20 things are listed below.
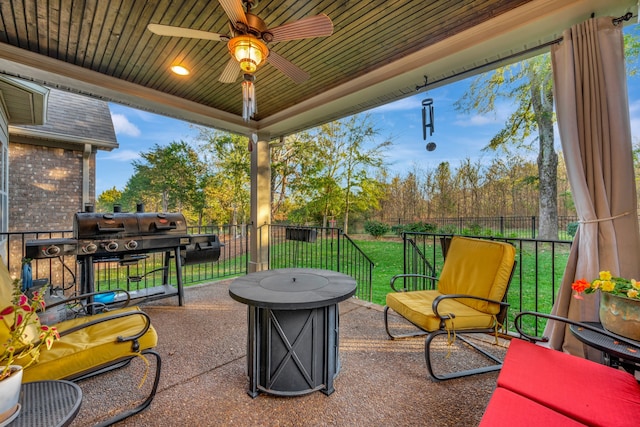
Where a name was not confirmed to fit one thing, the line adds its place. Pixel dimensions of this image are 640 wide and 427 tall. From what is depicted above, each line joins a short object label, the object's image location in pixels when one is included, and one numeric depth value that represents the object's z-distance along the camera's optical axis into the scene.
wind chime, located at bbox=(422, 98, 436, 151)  3.16
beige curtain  1.88
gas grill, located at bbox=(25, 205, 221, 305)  2.66
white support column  5.01
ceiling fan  1.80
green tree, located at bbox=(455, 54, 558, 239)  5.75
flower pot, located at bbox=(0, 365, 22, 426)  0.88
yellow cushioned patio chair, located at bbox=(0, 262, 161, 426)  1.34
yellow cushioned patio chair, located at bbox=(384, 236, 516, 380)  1.92
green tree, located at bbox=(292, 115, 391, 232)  9.34
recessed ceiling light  3.04
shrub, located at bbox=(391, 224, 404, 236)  8.49
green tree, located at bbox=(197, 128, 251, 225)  9.30
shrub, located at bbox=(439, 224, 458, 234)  7.18
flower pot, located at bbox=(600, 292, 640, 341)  1.29
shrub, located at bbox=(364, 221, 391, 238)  9.19
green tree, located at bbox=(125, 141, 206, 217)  9.28
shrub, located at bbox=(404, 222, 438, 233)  7.50
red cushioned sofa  0.97
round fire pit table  1.66
